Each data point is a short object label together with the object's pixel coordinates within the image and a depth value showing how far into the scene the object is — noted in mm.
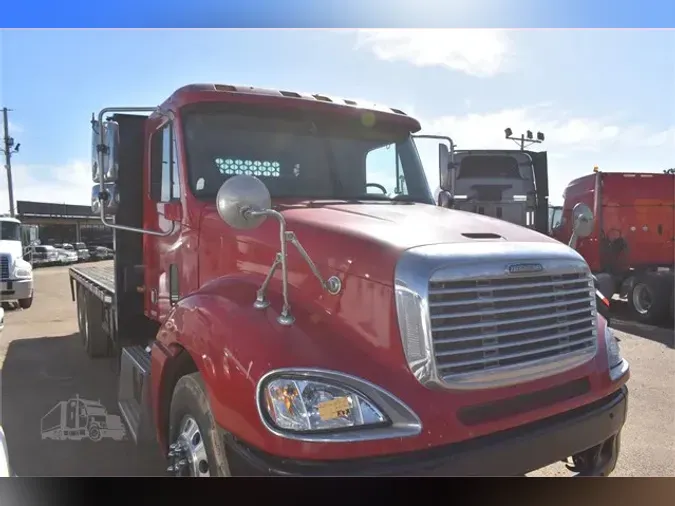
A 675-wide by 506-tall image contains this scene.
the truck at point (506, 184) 8992
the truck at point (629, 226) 10328
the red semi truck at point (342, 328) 2244
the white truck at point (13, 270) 11375
